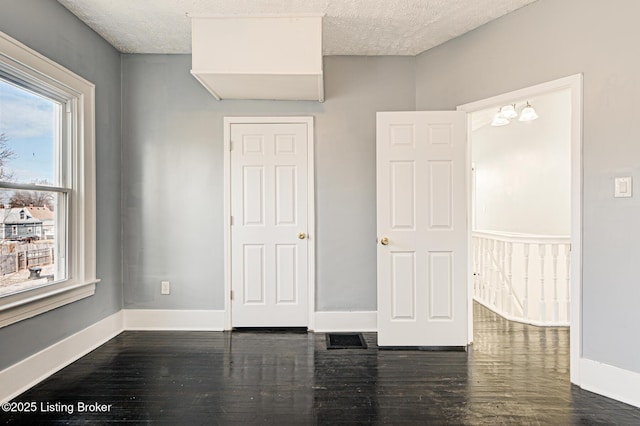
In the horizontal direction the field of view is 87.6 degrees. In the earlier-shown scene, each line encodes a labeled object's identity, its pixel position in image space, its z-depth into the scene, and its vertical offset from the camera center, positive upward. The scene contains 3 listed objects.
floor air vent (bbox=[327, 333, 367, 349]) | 2.91 -1.20
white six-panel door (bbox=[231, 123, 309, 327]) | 3.29 -0.16
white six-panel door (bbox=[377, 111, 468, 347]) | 2.84 -0.17
